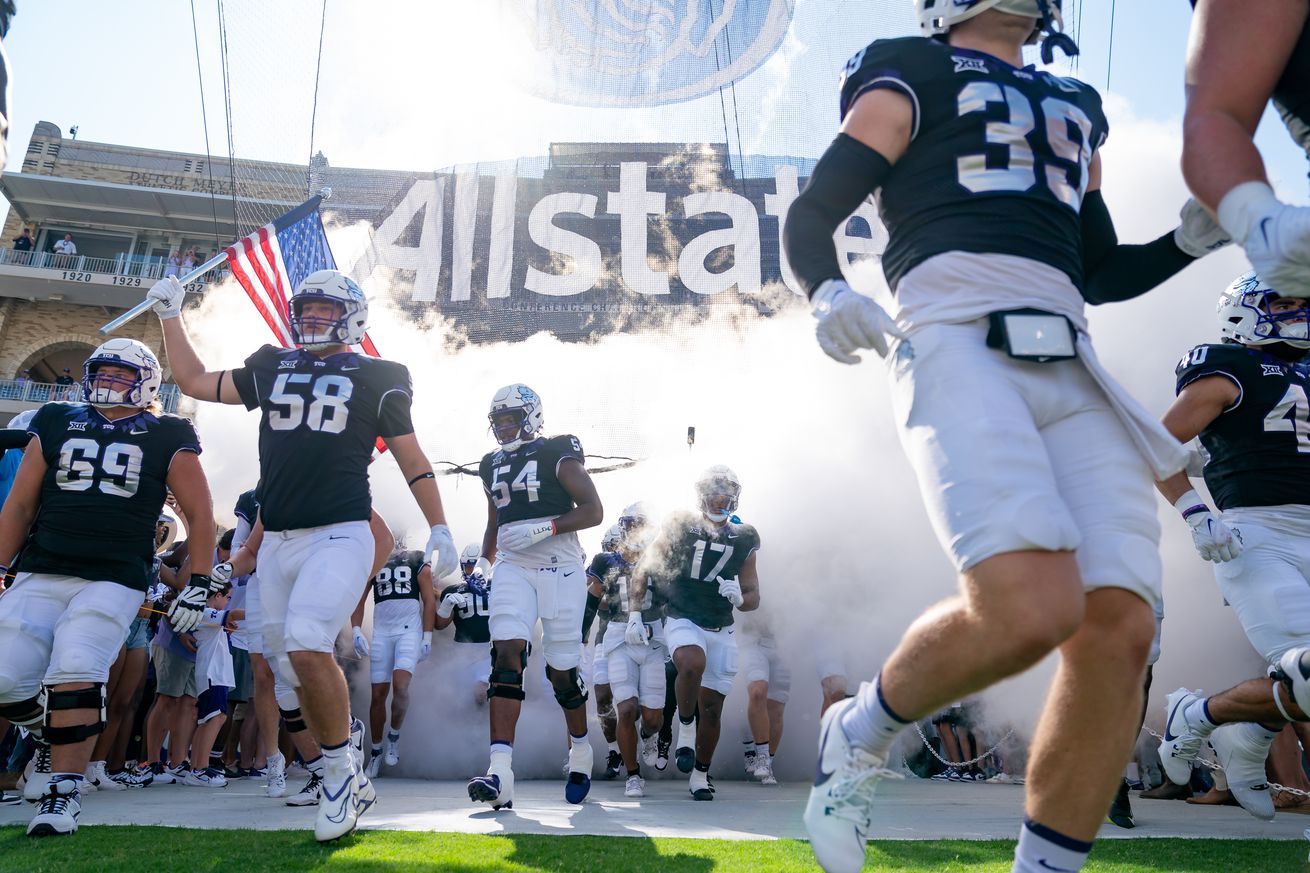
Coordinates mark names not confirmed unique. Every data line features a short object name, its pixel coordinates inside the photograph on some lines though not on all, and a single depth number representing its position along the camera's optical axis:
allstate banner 17.61
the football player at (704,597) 6.66
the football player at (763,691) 7.97
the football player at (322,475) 3.80
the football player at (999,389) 1.84
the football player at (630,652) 7.03
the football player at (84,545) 4.07
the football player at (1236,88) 1.80
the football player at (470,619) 9.20
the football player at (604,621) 7.92
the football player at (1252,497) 3.67
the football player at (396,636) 8.37
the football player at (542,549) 5.55
